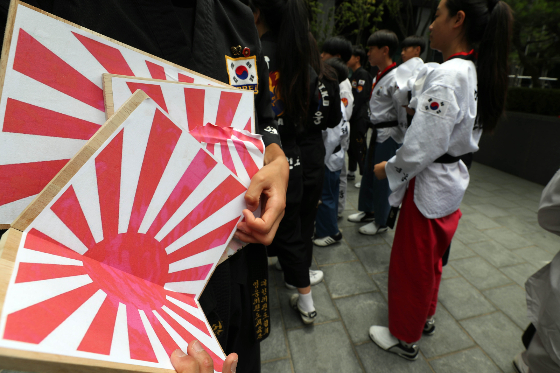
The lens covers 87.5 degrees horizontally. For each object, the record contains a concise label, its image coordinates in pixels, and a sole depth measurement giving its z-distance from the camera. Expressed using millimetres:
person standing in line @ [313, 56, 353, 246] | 2514
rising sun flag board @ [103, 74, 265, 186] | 460
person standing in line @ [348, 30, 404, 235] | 2795
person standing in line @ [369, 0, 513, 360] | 1323
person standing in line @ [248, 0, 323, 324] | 1532
